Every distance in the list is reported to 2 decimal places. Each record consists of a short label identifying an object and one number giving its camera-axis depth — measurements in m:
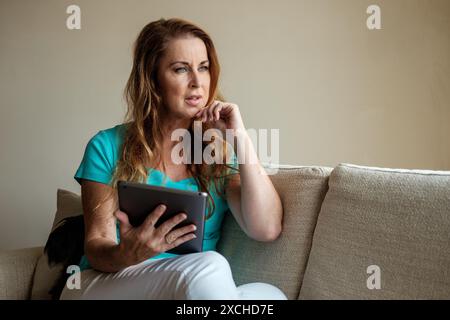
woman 1.15
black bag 1.58
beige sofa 1.12
